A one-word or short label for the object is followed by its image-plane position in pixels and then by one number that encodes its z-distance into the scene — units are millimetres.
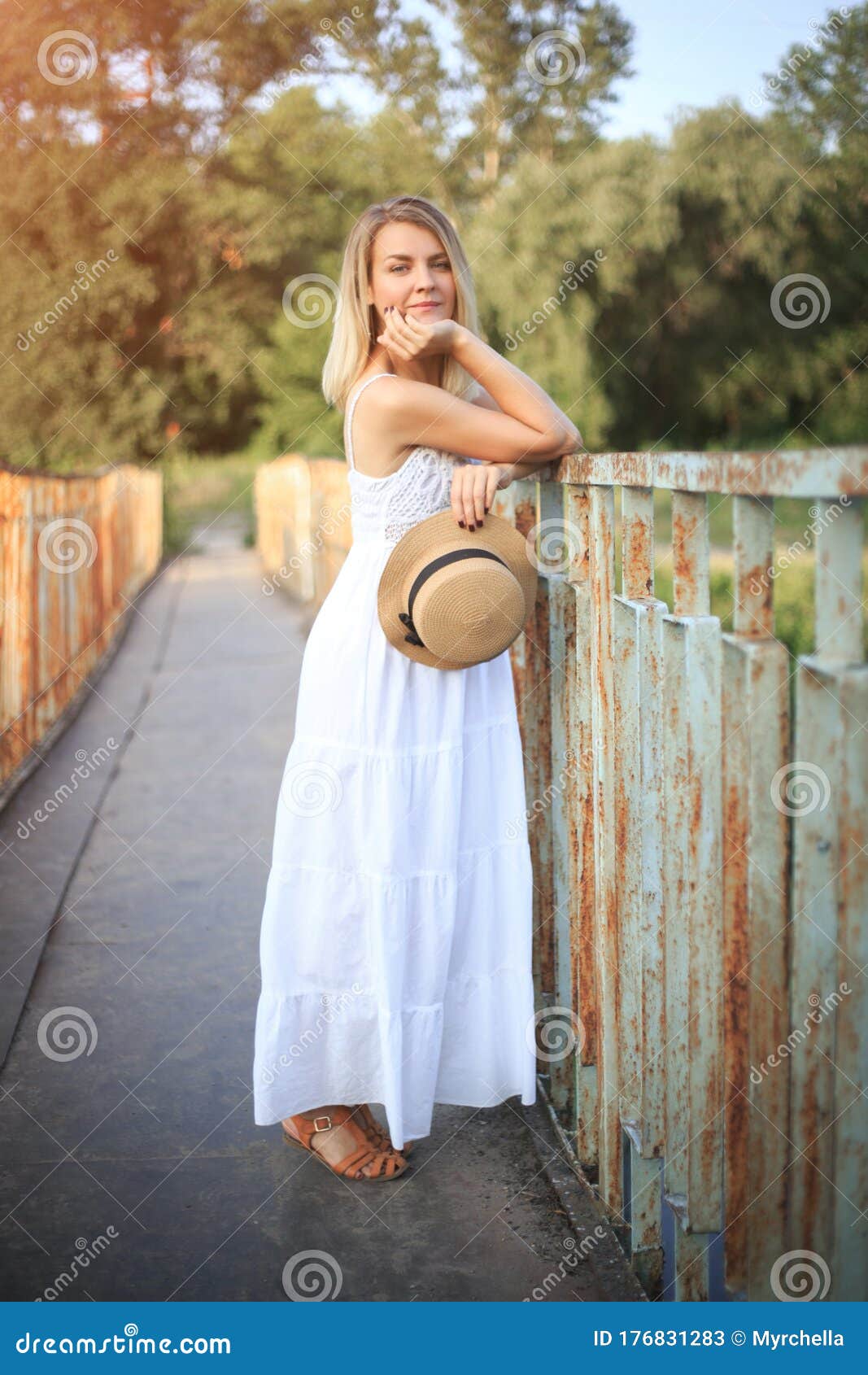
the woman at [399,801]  2586
